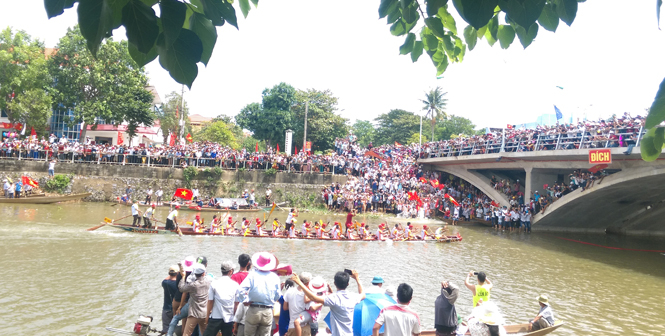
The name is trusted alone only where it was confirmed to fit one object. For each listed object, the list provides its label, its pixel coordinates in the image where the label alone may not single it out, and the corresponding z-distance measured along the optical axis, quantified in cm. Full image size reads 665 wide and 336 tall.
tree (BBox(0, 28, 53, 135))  3703
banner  2028
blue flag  2734
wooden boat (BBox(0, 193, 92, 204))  2691
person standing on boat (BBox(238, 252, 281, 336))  594
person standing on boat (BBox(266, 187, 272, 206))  3303
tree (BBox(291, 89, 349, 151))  5219
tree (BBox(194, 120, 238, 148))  5853
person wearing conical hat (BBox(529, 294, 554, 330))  859
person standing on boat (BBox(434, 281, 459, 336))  655
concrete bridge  2138
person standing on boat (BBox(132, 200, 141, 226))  2018
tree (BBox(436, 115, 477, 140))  7362
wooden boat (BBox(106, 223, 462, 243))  1980
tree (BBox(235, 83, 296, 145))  4831
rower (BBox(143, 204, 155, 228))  2002
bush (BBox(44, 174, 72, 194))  3088
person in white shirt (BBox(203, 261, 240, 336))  652
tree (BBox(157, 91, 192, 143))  5384
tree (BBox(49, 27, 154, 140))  3644
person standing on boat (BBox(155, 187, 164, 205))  3068
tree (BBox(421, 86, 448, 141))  6397
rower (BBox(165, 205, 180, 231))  1978
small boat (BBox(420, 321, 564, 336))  788
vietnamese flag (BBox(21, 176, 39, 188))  2777
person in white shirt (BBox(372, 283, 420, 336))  510
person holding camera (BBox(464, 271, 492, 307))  733
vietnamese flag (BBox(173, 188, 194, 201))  2575
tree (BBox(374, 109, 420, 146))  6819
